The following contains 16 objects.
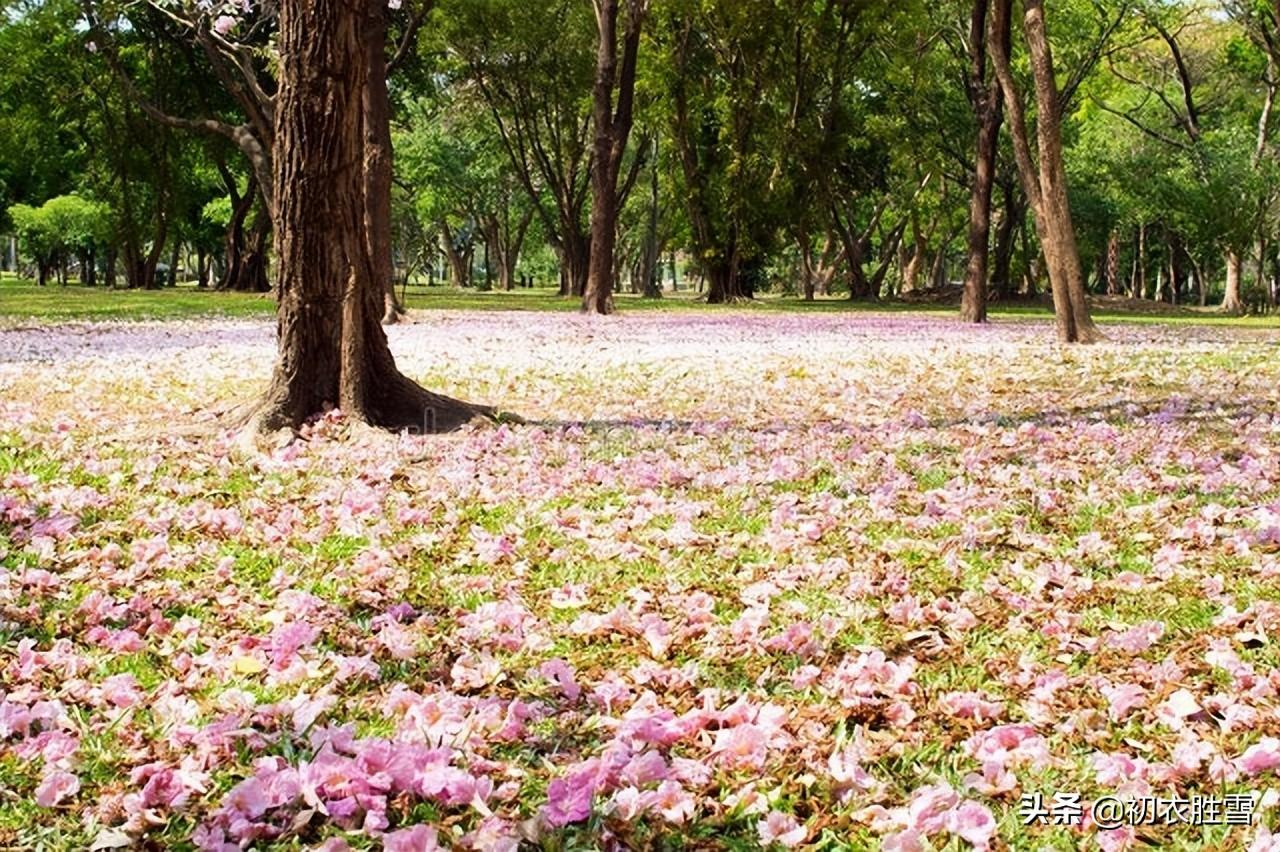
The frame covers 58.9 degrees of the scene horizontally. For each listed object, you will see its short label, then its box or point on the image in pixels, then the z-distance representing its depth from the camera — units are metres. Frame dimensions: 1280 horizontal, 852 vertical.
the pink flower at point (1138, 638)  3.66
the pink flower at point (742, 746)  2.91
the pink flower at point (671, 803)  2.61
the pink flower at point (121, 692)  3.22
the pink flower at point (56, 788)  2.64
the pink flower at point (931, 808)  2.56
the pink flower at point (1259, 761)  2.82
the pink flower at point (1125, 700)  3.19
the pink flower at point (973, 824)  2.50
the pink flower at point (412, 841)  2.36
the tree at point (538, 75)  34.88
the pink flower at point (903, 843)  2.47
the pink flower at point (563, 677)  3.36
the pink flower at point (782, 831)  2.53
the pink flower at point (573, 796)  2.56
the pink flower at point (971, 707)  3.20
